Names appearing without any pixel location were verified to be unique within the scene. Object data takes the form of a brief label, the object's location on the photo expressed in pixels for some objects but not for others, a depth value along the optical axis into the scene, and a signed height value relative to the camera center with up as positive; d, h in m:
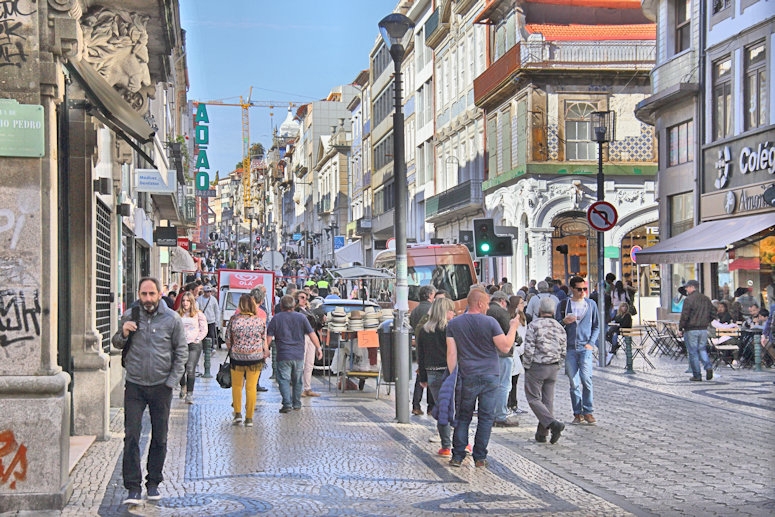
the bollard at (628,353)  21.06 -1.41
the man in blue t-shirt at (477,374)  10.78 -0.91
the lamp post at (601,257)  22.48 +0.36
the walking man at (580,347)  13.91 -0.85
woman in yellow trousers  14.09 -0.85
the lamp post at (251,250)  62.94 +1.59
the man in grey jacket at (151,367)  9.00 -0.68
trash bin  16.38 -1.03
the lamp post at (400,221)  14.08 +0.71
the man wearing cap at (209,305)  21.84 -0.50
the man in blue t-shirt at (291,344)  15.40 -0.88
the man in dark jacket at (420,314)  15.25 -0.49
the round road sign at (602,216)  21.50 +1.10
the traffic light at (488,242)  27.58 +0.82
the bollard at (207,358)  21.58 -1.47
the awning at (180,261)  47.25 +0.75
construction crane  193.75 +17.64
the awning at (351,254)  47.09 +0.99
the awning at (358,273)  34.88 +0.13
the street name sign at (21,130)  8.33 +1.08
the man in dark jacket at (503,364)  13.44 -1.02
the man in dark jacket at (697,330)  19.41 -0.93
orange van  30.94 +0.20
